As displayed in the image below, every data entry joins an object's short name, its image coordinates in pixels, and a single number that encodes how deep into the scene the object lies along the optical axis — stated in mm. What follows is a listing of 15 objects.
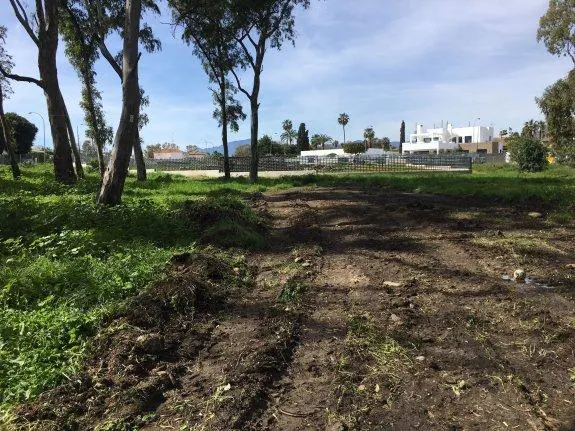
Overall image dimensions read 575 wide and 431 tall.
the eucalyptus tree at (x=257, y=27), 20344
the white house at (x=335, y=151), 79538
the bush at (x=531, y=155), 28734
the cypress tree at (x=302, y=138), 95000
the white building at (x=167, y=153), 109762
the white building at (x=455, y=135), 118188
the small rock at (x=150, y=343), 3768
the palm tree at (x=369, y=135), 110250
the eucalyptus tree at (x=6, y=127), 20688
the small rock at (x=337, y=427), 2760
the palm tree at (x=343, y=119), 111125
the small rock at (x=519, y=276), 5448
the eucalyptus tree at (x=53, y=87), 16547
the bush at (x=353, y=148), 78375
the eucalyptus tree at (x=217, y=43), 20953
